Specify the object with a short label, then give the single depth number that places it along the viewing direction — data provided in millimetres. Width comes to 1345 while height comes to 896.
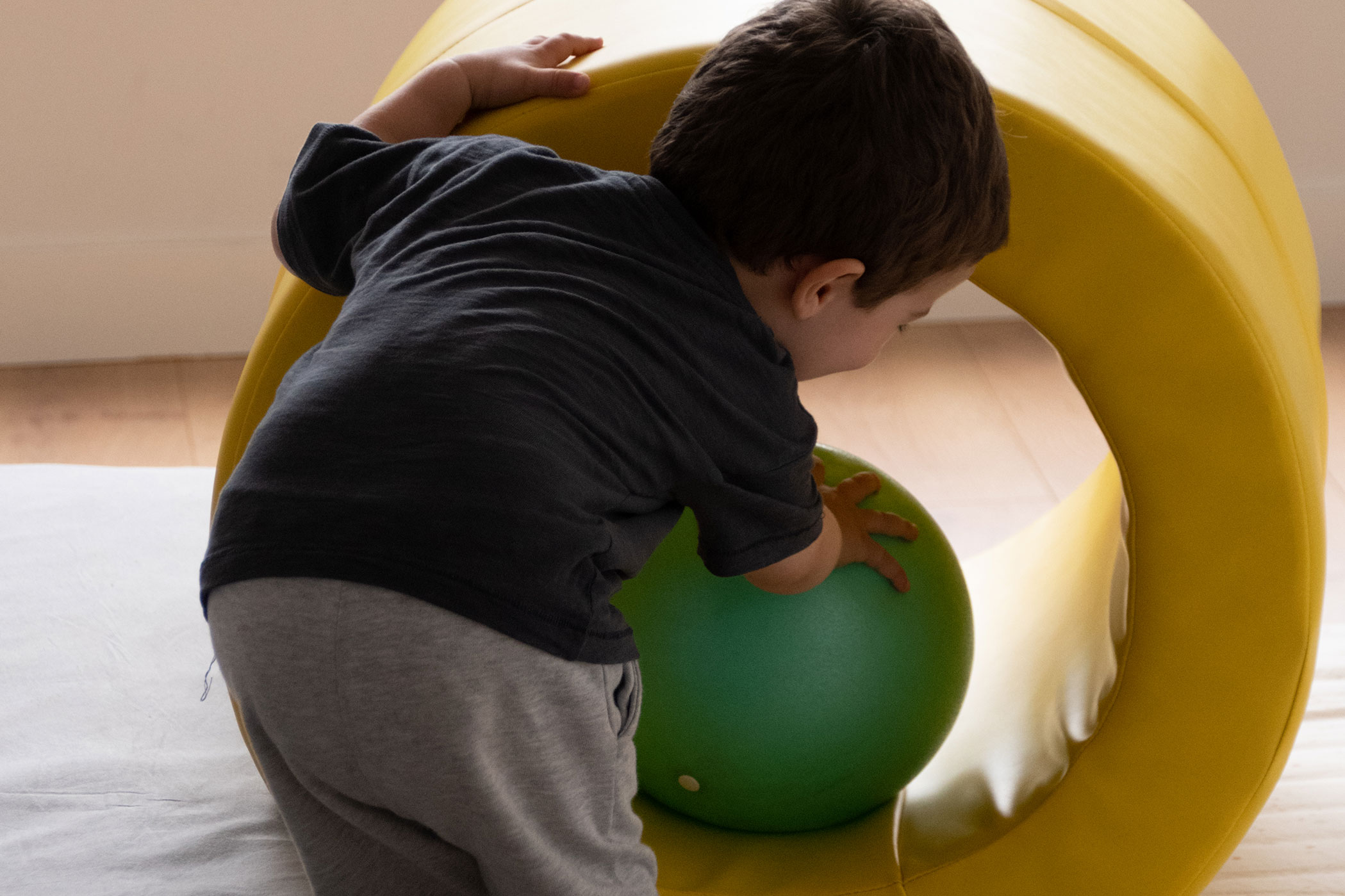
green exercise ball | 2069
